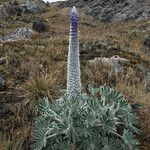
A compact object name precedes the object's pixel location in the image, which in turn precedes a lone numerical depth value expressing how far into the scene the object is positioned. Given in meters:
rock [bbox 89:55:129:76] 3.57
